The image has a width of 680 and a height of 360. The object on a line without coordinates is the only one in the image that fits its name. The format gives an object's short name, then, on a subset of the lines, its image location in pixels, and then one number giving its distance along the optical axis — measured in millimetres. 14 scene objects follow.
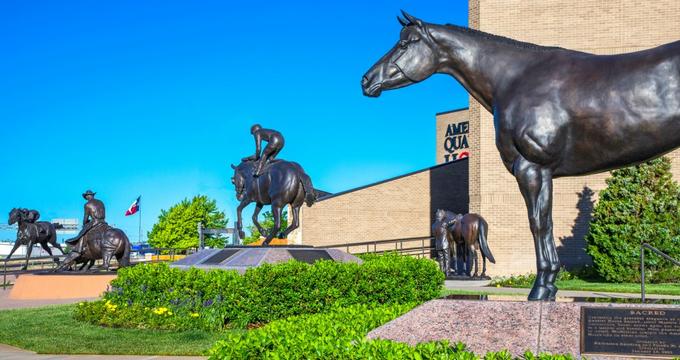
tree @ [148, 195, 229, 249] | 50688
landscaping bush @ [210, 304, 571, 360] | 4562
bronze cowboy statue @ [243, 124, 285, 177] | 14516
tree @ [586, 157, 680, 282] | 21125
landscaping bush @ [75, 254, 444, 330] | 10781
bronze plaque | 4758
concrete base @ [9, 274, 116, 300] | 17469
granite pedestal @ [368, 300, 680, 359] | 4867
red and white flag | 44469
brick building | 25406
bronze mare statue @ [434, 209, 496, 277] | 22172
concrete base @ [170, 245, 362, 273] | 12906
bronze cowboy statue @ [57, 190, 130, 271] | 18031
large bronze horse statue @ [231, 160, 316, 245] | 14273
